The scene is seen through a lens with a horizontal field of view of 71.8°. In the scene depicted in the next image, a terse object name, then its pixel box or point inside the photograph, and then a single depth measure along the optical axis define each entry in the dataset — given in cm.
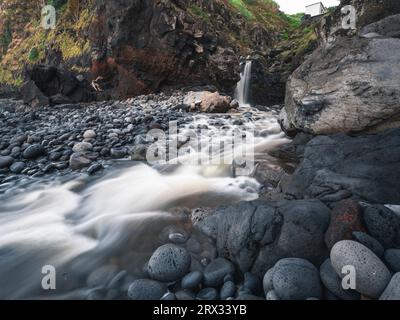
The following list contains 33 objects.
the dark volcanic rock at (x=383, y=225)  229
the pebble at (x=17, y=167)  555
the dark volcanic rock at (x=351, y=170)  298
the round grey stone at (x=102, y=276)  263
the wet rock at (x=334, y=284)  201
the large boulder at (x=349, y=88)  428
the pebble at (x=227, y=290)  228
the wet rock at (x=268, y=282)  218
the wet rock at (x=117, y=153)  630
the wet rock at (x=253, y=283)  229
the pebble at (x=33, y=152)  610
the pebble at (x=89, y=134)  713
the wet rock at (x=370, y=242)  217
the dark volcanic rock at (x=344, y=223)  228
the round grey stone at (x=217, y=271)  246
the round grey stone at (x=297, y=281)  204
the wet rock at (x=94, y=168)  543
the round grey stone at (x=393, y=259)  206
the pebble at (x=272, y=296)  208
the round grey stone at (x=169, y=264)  251
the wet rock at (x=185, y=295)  232
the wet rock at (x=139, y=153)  621
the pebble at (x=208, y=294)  231
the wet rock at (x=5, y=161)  568
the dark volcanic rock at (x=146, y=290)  233
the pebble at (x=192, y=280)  243
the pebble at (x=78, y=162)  570
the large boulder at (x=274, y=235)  237
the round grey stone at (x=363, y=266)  193
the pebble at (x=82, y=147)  636
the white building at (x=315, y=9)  4370
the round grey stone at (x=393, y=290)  181
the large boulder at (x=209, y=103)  1142
